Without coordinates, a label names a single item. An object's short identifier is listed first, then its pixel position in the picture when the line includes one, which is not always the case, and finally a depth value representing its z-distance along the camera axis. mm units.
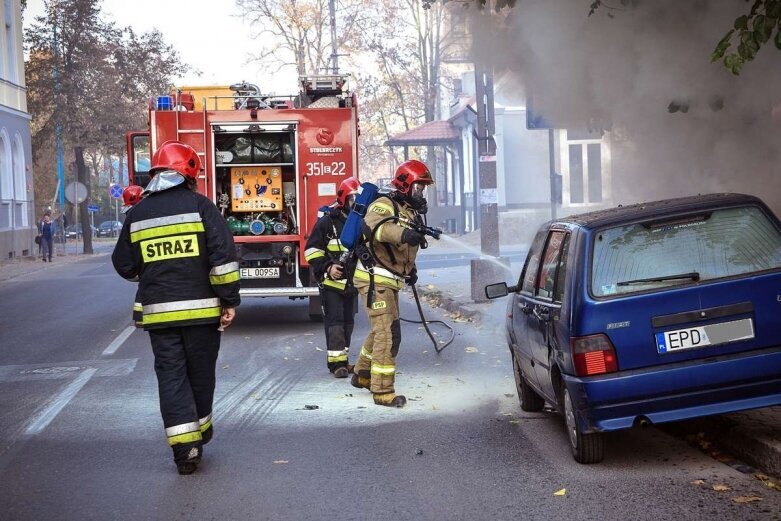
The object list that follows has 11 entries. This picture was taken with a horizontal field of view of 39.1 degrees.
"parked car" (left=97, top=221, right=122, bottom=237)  75875
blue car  5641
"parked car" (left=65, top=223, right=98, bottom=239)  75044
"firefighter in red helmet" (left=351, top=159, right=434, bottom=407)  8242
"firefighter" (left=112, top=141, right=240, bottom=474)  6234
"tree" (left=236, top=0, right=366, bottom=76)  51406
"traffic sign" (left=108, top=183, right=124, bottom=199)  41469
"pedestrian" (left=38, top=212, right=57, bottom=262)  37688
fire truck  13812
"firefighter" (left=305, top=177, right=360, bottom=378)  9891
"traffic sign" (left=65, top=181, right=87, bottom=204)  38719
